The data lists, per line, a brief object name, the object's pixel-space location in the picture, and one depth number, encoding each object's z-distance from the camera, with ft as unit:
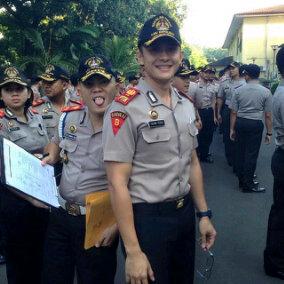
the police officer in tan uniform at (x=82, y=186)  7.51
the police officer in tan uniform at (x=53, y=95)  13.50
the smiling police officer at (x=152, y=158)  5.90
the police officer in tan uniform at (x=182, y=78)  17.75
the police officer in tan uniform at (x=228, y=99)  25.66
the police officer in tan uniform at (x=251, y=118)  19.52
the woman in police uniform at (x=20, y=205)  9.26
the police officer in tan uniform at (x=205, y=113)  26.37
